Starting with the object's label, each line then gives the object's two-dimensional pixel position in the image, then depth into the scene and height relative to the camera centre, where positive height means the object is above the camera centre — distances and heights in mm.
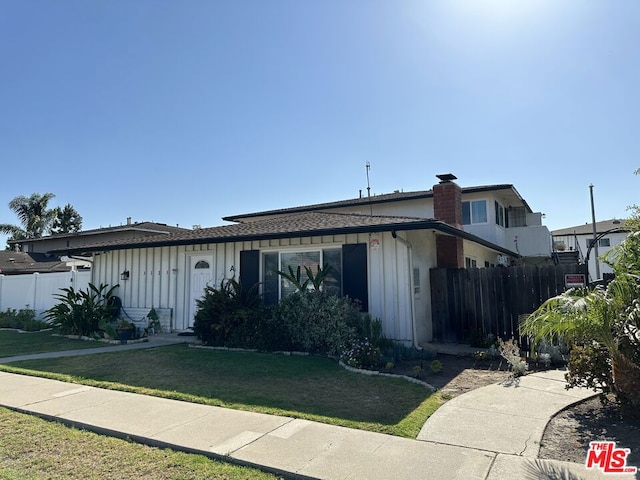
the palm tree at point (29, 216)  42688 +7957
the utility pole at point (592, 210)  31500 +5399
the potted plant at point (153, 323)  12656 -1038
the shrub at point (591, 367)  4992 -1046
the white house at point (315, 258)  9422 +797
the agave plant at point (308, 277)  9781 +227
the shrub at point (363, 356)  7577 -1310
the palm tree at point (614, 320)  4512 -427
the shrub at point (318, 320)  8773 -741
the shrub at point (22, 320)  14562 -1041
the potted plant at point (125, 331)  11484 -1132
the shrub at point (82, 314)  12438 -714
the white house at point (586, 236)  40391 +4783
